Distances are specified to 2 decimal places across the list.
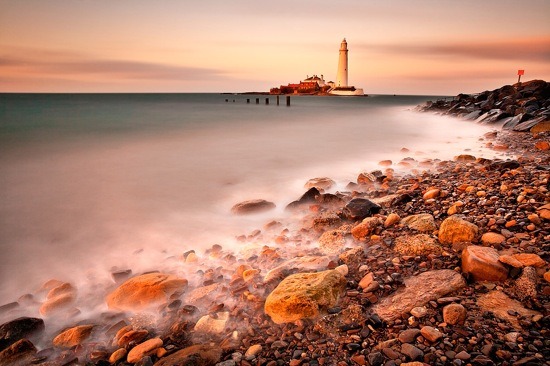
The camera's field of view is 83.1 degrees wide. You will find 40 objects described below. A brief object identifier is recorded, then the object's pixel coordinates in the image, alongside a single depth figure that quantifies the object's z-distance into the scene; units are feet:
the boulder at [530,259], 8.39
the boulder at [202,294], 10.10
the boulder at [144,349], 7.78
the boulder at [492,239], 10.00
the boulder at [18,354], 8.18
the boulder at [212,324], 8.53
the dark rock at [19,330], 8.79
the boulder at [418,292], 7.94
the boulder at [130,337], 8.38
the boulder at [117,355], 7.87
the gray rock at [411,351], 6.42
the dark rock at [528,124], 38.93
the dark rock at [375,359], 6.52
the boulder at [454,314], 7.14
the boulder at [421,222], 11.90
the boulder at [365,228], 12.57
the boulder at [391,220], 12.91
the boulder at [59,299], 10.32
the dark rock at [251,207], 18.45
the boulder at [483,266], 8.32
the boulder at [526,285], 7.58
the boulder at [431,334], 6.73
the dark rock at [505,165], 18.85
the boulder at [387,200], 15.42
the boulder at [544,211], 10.86
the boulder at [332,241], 12.23
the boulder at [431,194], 15.29
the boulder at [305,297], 8.30
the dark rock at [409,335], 6.89
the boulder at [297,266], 10.46
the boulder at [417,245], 10.35
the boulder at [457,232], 10.52
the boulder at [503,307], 7.07
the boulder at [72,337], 8.70
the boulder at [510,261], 8.32
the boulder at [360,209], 14.34
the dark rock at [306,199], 18.45
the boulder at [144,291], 10.21
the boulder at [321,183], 22.43
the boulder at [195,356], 7.11
